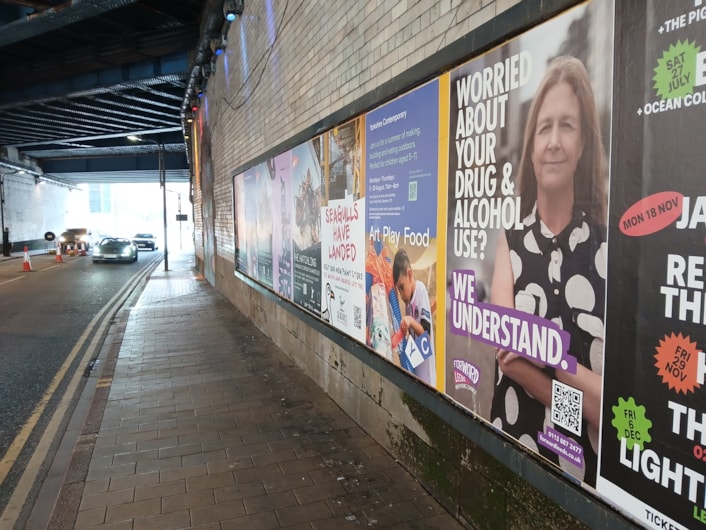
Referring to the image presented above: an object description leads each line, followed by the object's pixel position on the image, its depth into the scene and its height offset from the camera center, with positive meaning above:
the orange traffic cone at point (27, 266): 21.11 -1.71
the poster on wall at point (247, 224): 8.72 +0.00
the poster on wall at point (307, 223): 5.46 +0.00
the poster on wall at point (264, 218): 7.54 +0.10
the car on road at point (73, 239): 34.88 -0.94
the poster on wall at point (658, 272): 1.64 -0.18
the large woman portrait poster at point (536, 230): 2.03 -0.04
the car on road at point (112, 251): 25.94 -1.34
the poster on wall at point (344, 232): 4.37 -0.08
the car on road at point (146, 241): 42.88 -1.38
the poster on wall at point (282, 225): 6.57 -0.02
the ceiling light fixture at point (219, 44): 11.68 +4.33
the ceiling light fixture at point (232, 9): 9.30 +4.12
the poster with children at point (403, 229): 3.24 -0.05
